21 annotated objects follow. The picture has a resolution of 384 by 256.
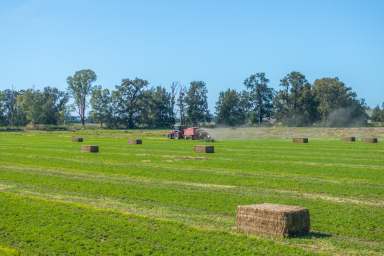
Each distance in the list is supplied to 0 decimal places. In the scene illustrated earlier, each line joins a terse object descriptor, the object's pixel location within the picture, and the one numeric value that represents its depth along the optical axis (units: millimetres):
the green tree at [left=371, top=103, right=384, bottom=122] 132175
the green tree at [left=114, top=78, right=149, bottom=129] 145750
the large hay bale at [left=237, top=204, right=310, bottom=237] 12031
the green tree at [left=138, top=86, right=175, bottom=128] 145125
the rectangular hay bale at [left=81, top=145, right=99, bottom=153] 42566
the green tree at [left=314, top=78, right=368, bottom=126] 122938
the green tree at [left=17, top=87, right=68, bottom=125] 148375
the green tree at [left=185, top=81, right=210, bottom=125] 149875
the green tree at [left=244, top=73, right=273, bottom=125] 141875
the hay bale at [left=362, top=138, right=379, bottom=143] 60100
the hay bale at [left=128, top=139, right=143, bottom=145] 57550
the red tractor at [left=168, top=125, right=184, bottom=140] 77375
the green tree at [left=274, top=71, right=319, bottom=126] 130125
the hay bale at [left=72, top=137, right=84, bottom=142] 65625
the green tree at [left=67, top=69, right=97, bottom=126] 162500
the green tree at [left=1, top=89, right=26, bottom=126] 161875
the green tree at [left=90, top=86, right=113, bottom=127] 146125
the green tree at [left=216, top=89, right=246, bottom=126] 141250
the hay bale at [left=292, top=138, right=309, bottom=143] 60209
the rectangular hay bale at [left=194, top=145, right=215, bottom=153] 41178
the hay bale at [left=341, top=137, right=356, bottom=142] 65306
